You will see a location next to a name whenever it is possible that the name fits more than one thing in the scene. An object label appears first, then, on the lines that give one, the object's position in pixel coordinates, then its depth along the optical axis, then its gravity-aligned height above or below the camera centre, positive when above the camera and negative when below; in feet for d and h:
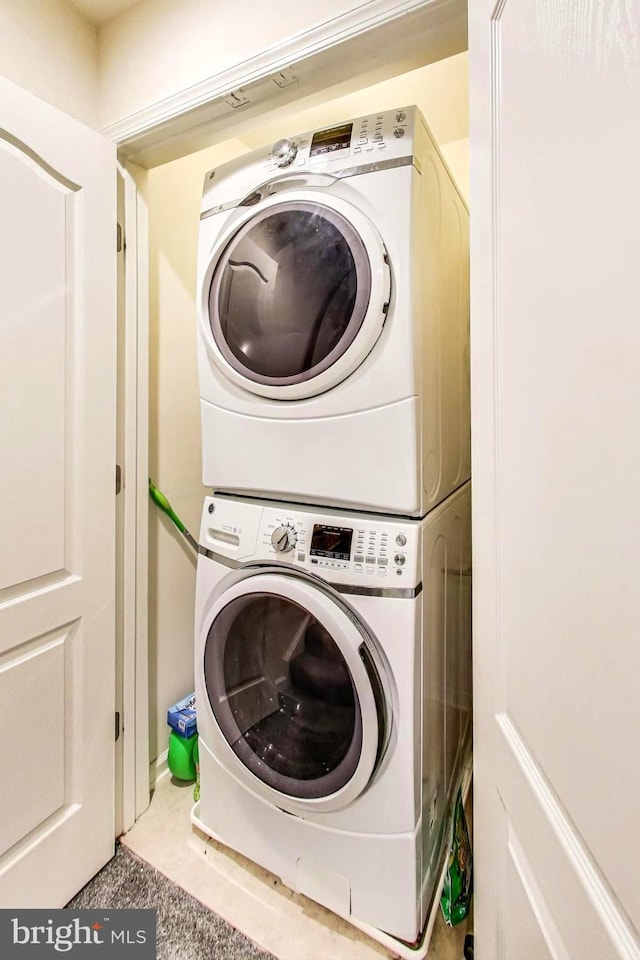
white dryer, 3.42 +1.36
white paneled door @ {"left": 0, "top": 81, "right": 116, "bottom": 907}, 3.53 -0.18
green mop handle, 5.33 -0.31
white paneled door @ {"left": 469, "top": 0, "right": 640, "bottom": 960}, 1.24 +0.04
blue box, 5.36 -2.92
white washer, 3.46 -1.90
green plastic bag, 3.93 -3.69
